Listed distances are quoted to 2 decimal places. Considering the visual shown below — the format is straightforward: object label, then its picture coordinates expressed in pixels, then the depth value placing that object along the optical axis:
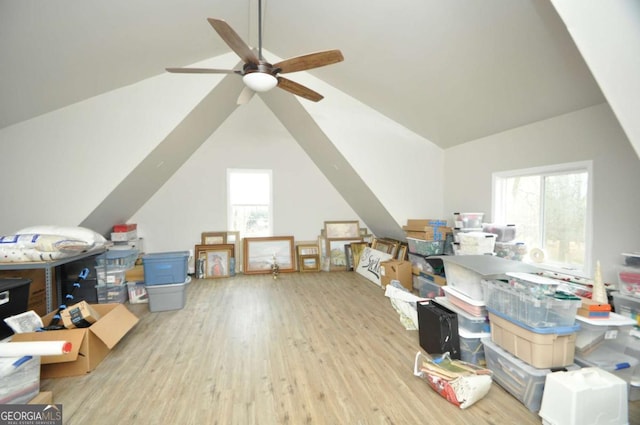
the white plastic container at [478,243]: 2.97
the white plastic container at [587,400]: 1.43
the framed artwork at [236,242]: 5.11
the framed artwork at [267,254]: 5.09
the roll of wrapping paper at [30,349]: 1.62
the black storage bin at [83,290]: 3.44
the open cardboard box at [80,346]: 2.03
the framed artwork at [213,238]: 5.02
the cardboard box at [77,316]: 2.22
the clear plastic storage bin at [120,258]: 3.62
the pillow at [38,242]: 2.49
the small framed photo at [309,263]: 5.21
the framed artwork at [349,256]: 5.34
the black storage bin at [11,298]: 2.03
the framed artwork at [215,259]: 4.86
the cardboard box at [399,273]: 4.02
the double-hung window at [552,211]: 2.52
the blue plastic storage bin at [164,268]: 3.24
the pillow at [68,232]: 2.75
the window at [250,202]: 5.19
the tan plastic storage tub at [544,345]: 1.69
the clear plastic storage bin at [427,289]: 3.32
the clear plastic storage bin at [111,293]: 3.49
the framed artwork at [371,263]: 4.55
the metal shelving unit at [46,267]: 2.46
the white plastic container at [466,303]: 2.18
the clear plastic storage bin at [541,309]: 1.70
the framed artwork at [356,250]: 5.28
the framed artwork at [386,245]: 4.63
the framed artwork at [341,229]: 5.47
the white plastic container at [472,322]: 2.17
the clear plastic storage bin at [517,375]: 1.69
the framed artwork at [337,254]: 5.34
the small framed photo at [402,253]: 4.50
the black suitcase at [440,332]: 2.20
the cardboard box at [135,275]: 3.72
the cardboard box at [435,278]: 3.30
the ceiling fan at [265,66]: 1.96
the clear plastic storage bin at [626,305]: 1.94
